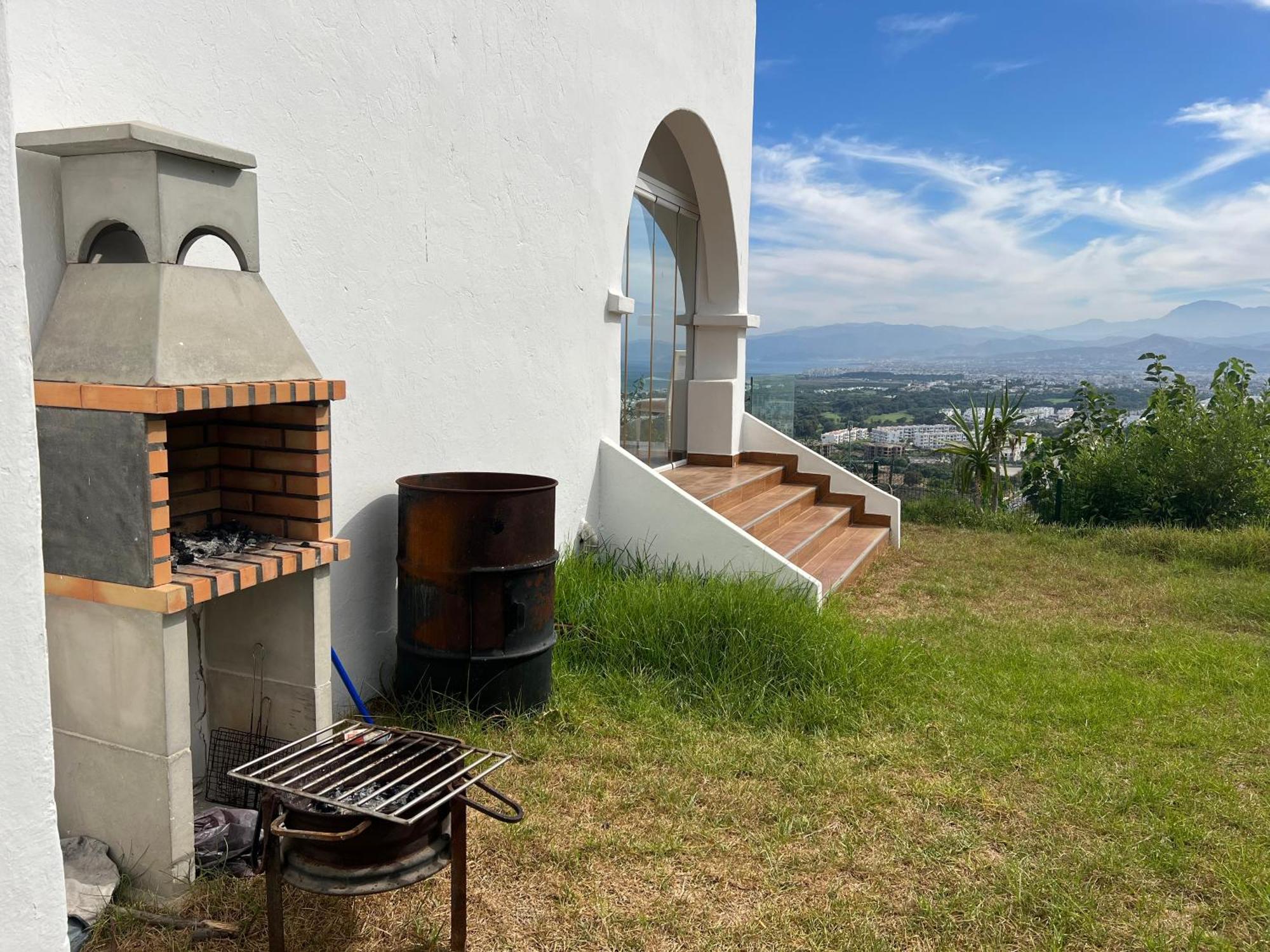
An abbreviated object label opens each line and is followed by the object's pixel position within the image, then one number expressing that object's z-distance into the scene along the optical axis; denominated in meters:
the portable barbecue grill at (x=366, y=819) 2.63
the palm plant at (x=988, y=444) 11.51
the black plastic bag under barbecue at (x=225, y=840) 3.17
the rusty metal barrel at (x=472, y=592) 4.30
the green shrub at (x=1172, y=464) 10.52
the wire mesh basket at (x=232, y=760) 3.57
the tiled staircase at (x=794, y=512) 8.01
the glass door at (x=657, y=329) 9.27
